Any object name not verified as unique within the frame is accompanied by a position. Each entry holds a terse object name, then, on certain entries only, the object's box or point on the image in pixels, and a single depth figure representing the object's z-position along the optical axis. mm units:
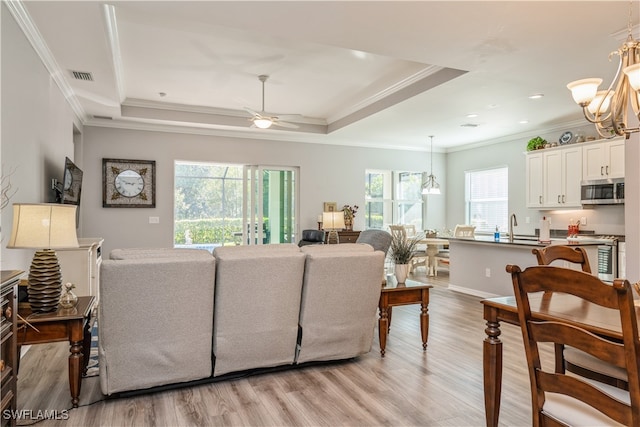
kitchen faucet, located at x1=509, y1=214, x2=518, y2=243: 5502
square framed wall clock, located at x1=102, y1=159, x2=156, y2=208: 6848
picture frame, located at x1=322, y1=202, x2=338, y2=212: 8398
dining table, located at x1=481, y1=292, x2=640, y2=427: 1898
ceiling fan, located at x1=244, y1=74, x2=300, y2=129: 5309
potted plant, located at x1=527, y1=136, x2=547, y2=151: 7164
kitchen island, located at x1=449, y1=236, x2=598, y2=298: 5398
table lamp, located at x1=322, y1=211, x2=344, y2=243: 5898
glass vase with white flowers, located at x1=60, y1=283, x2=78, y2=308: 2535
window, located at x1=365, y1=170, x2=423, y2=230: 9156
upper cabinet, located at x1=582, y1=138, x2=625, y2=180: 5926
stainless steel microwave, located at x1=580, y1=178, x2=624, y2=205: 5906
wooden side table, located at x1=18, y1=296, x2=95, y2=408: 2301
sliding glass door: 7832
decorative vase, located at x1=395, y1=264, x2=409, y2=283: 3682
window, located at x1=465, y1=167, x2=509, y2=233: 8273
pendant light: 8320
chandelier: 2367
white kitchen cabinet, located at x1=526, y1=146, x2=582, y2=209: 6586
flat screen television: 4430
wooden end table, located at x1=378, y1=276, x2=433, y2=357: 3396
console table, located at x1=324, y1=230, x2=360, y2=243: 7773
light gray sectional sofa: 2471
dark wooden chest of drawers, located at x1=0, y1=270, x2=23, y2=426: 1881
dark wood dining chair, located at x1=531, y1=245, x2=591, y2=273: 2385
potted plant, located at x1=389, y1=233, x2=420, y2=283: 3686
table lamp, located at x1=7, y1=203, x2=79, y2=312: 2258
